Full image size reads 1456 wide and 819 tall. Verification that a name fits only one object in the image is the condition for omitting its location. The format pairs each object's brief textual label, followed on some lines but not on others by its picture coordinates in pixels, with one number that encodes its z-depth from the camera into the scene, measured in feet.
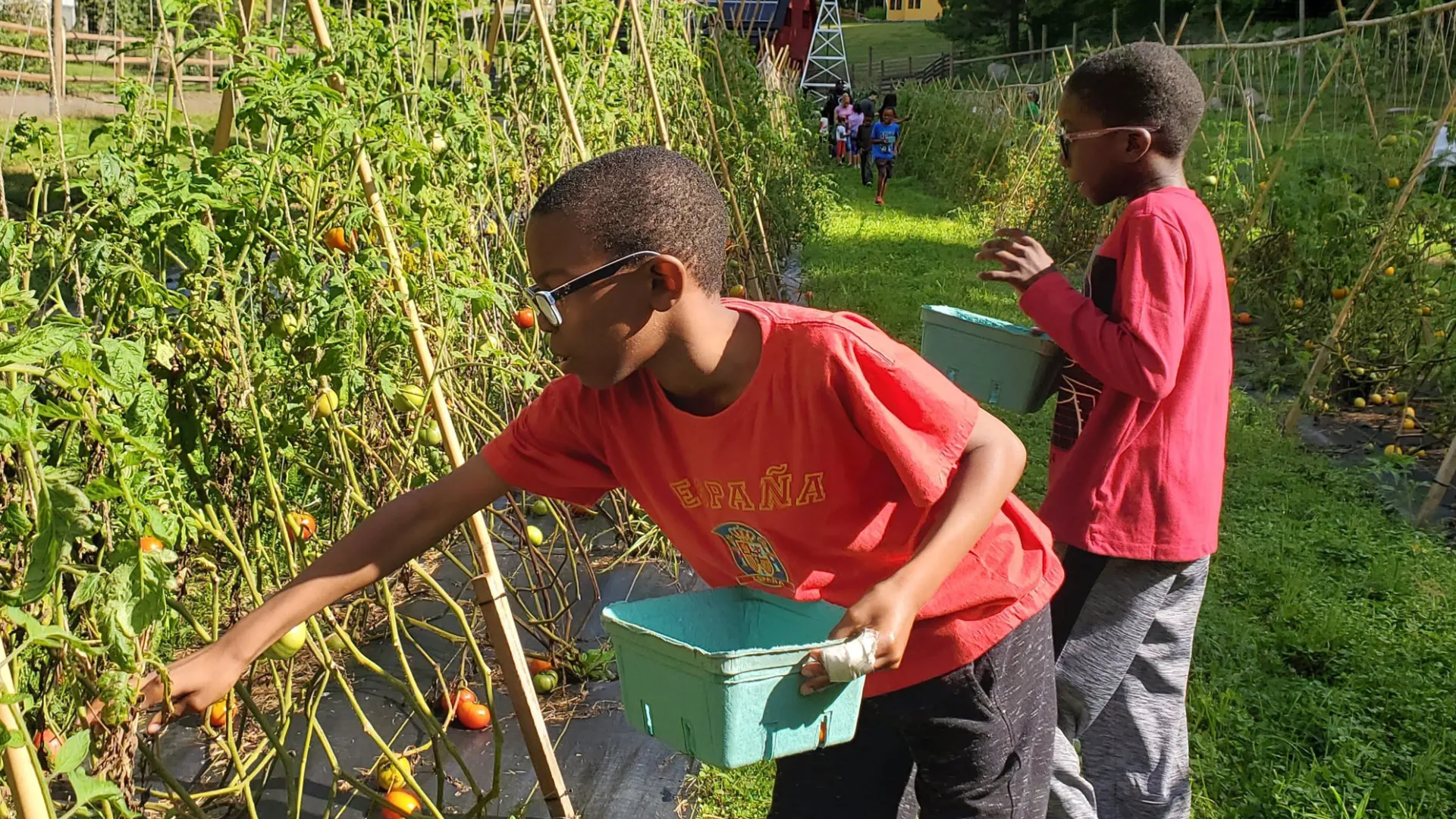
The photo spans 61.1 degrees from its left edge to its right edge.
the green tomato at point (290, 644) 5.35
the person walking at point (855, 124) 56.70
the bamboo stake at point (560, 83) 11.82
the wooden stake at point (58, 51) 7.23
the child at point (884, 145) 44.91
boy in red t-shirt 4.48
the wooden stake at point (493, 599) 6.78
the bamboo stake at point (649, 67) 15.24
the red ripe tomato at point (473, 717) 8.61
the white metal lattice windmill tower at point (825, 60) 94.01
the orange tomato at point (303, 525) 6.70
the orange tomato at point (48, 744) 4.82
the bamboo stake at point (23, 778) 3.35
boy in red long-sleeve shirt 6.11
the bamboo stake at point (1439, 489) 12.74
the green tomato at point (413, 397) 6.98
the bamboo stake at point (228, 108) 7.02
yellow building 195.11
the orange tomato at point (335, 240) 6.97
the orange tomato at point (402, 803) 6.86
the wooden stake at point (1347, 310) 14.78
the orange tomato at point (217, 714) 8.07
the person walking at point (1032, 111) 35.04
